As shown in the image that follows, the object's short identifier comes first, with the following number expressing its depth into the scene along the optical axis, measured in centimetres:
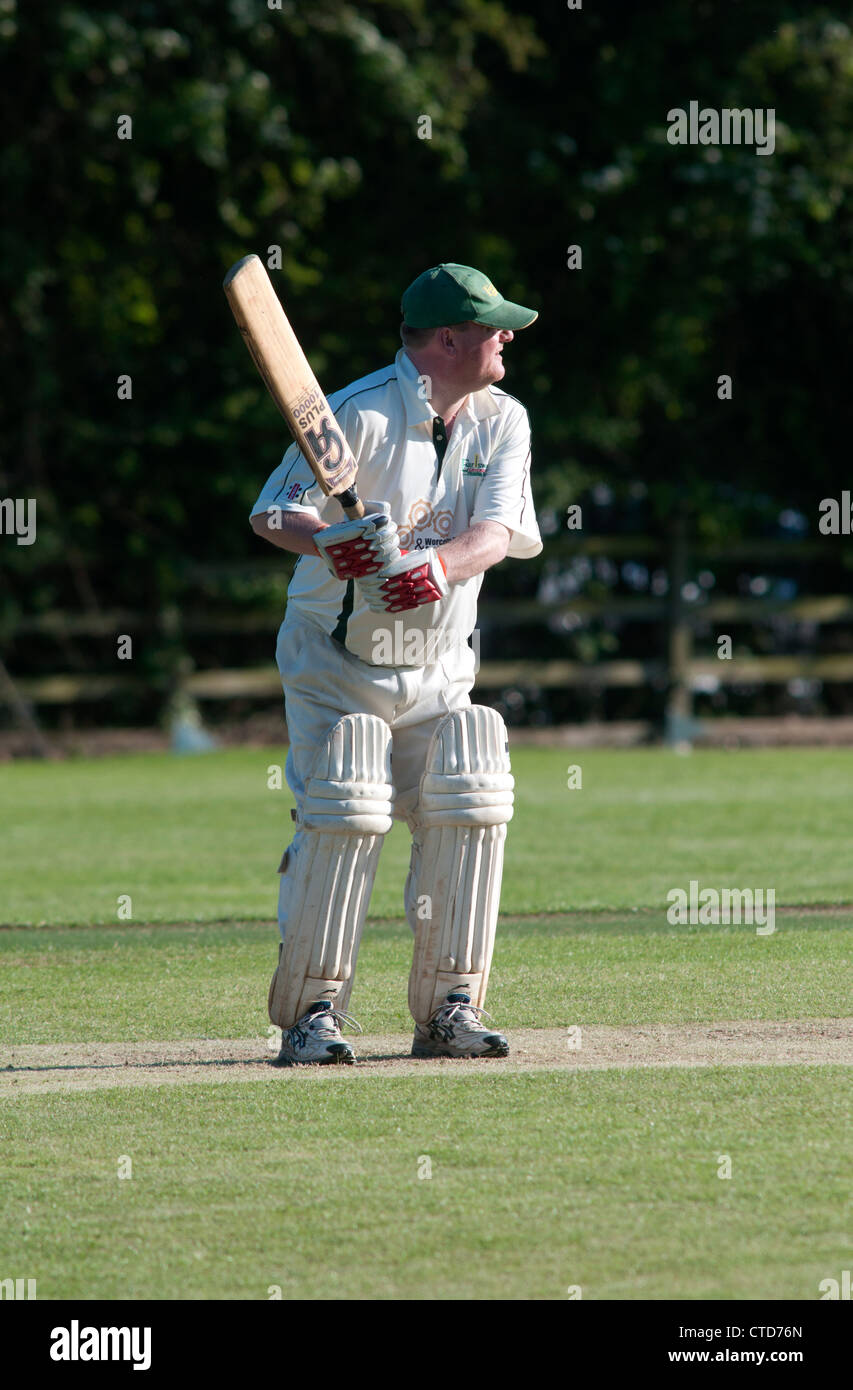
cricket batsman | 931
